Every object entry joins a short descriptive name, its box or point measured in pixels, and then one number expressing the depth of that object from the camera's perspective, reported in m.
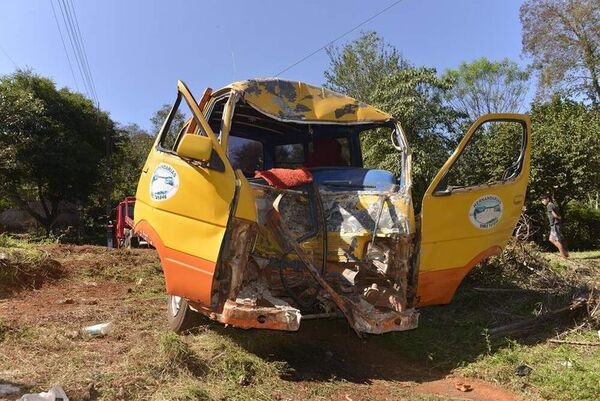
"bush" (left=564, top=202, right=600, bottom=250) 17.73
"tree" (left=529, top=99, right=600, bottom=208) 15.38
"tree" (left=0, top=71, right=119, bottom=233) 20.67
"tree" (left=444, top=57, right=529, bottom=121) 37.46
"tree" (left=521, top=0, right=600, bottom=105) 22.25
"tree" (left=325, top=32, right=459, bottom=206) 15.00
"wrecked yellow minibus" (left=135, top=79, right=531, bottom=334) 3.86
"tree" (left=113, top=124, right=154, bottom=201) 28.25
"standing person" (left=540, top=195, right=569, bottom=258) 11.30
